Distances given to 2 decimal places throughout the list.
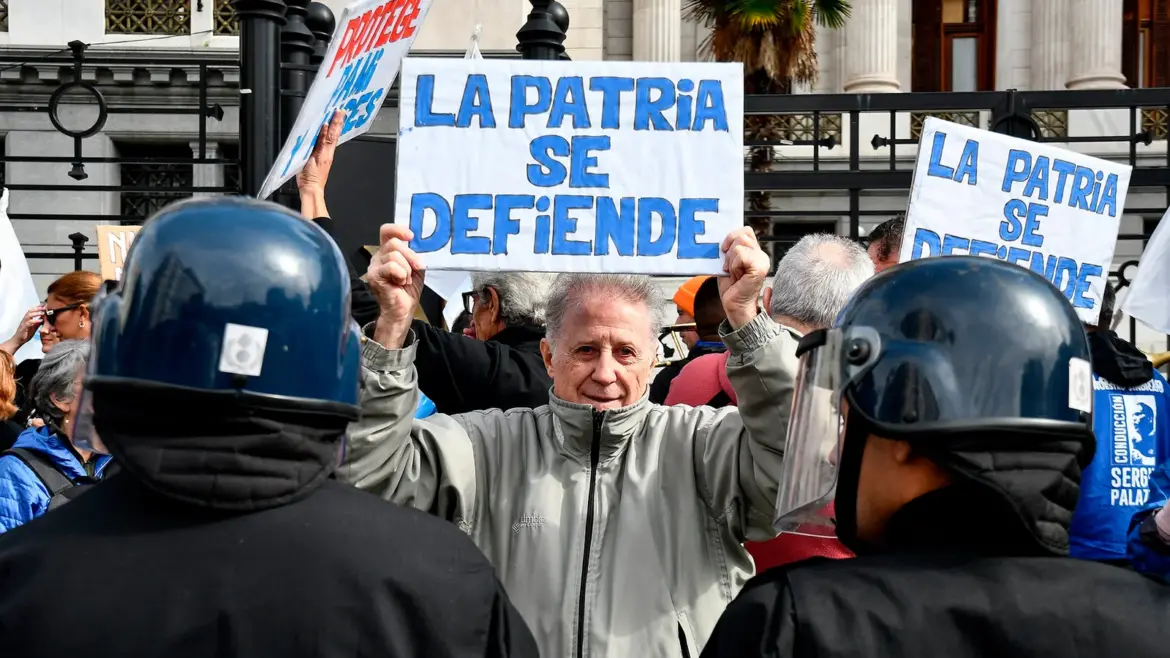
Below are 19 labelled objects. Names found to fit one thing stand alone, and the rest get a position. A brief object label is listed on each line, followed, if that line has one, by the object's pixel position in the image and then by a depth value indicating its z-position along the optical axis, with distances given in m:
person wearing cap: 4.82
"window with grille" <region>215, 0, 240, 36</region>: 20.17
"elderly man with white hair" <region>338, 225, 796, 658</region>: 2.75
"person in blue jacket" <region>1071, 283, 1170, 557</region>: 3.86
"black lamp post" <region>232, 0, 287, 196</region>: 6.05
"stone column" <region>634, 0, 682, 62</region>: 24.12
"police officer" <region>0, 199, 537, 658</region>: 1.70
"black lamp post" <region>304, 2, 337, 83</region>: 6.98
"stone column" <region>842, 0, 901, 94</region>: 24.64
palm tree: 20.17
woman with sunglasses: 5.80
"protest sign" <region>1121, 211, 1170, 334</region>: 5.07
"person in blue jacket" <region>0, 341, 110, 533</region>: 4.25
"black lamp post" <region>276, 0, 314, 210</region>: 6.39
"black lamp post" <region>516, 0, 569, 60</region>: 6.63
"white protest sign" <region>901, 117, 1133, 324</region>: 4.27
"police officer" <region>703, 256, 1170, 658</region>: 1.75
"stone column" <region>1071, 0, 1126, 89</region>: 24.48
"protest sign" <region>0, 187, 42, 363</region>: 6.02
